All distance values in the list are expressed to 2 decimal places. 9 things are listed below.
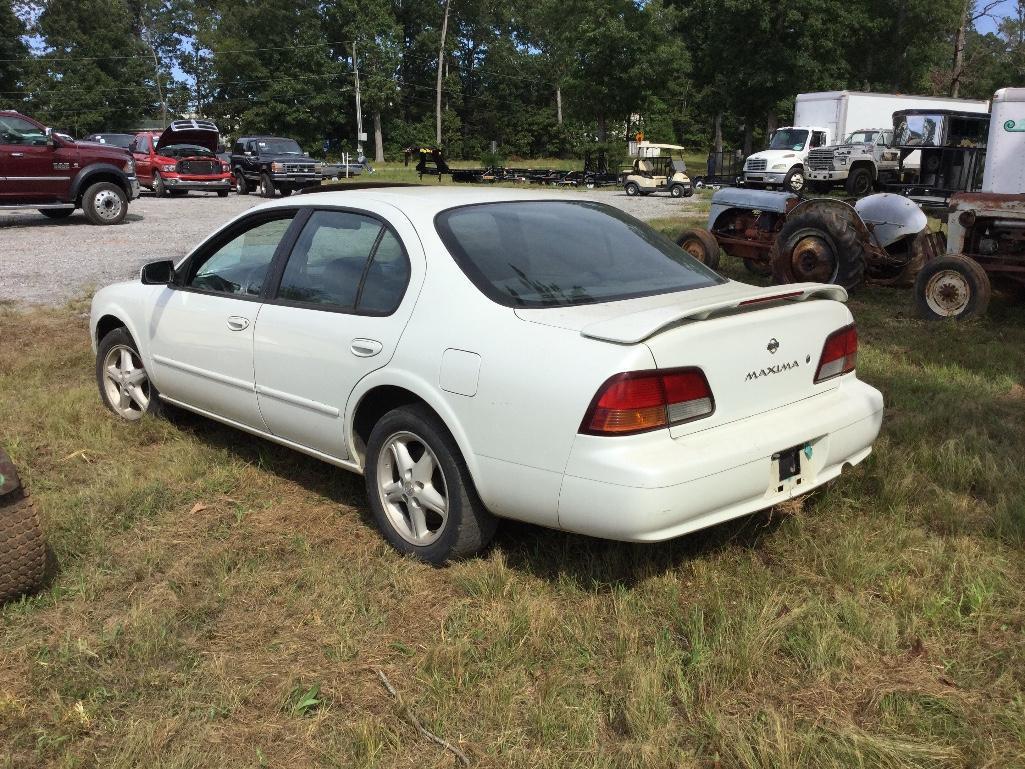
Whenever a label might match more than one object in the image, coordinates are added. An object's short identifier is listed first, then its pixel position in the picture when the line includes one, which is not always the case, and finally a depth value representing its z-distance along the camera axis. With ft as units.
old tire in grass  10.52
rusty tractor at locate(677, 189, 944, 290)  28.19
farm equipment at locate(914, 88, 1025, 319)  25.71
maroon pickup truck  52.37
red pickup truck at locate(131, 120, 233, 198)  83.15
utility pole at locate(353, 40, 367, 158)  154.97
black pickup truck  85.05
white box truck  97.91
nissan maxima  9.72
